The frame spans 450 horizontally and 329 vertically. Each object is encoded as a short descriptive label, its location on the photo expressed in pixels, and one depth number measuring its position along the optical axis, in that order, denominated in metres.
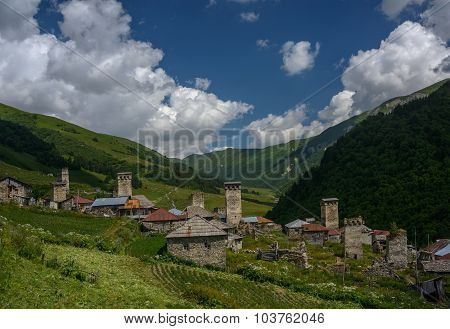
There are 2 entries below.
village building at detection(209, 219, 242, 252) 43.47
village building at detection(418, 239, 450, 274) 38.56
